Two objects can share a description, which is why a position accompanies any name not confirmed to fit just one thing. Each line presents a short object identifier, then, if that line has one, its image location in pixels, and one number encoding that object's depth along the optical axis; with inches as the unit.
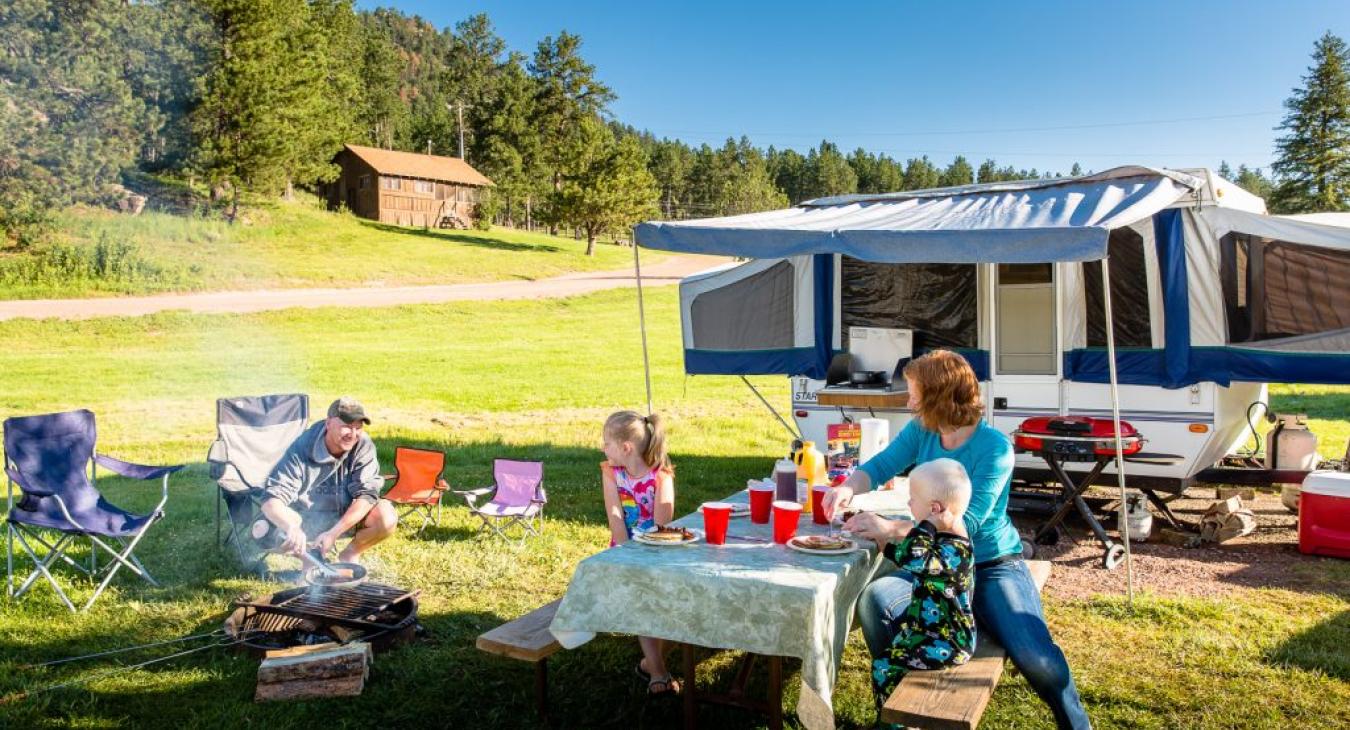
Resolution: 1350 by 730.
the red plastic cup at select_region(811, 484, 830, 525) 125.4
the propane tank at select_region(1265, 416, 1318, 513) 243.0
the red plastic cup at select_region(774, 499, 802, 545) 114.7
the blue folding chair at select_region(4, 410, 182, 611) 169.2
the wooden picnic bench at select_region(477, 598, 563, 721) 117.2
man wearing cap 171.0
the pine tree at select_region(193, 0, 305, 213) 996.6
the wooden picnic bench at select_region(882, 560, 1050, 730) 91.6
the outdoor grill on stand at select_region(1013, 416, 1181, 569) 201.0
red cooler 203.2
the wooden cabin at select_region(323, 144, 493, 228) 1530.5
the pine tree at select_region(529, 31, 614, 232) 1813.5
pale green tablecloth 98.7
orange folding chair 222.8
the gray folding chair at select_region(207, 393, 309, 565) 192.1
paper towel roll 145.3
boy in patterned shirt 100.3
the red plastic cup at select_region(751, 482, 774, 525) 125.8
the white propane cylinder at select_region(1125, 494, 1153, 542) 221.0
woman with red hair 106.0
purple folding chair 212.5
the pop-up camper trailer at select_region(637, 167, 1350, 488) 198.5
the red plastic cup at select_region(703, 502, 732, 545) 113.6
